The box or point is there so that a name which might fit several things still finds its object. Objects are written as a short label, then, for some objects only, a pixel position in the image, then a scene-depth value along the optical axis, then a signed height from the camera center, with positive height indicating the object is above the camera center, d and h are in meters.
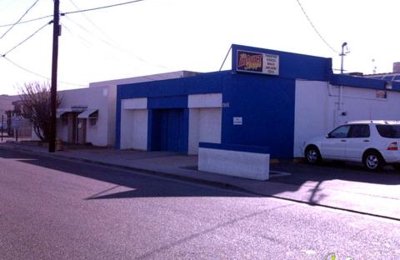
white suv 16.72 -0.55
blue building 20.45 +1.09
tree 34.41 +0.83
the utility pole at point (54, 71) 26.50 +2.68
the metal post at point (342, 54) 36.69 +5.57
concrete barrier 14.97 -1.11
